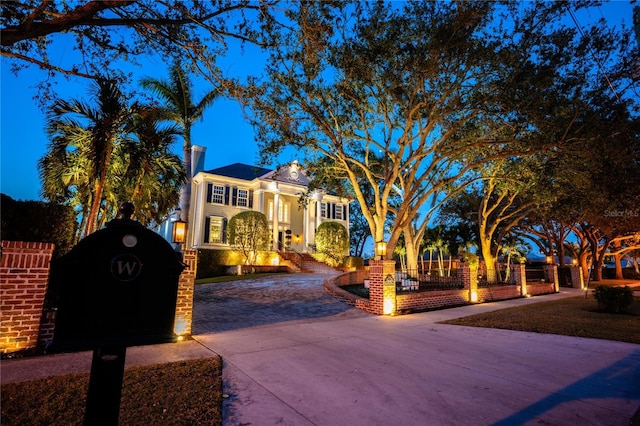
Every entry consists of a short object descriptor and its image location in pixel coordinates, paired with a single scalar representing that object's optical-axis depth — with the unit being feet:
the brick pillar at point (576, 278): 77.15
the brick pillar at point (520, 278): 53.75
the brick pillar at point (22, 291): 15.31
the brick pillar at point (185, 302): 20.44
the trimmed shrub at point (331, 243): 82.74
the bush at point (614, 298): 32.90
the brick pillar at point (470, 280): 42.45
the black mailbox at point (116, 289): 5.66
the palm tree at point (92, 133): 27.37
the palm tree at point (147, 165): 31.78
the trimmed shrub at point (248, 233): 71.67
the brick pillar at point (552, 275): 65.00
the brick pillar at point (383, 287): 32.04
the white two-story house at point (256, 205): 81.10
